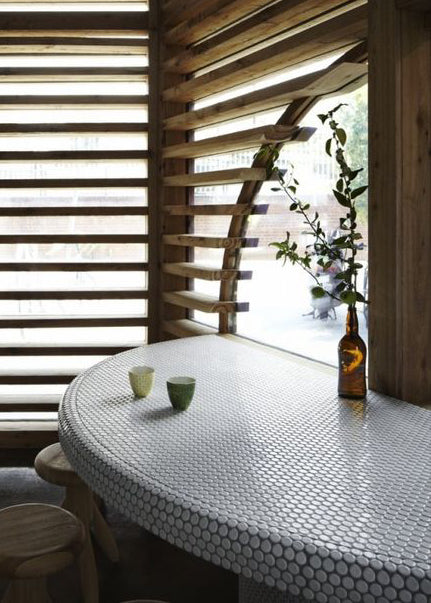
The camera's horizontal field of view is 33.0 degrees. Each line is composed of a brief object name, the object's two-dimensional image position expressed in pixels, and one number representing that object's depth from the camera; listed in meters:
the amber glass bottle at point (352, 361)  2.34
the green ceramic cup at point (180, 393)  2.23
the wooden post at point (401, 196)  2.32
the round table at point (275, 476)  1.27
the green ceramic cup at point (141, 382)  2.40
